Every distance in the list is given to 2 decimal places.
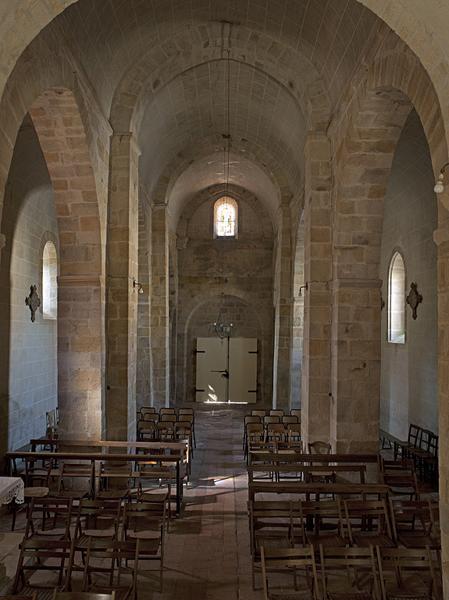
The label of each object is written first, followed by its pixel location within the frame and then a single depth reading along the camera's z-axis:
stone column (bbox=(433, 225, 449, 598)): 4.57
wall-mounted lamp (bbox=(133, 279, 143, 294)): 11.41
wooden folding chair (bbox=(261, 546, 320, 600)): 5.06
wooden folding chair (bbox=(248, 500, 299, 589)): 6.43
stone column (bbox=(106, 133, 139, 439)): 10.82
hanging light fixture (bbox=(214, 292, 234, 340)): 22.70
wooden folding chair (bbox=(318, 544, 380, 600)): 5.05
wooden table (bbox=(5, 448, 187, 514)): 8.48
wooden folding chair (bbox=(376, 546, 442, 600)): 5.09
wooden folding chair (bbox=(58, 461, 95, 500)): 8.26
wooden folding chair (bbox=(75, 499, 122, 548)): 6.30
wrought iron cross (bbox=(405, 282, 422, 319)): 13.19
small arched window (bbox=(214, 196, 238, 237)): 23.00
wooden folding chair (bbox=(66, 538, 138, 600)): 5.27
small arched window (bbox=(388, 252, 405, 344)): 15.37
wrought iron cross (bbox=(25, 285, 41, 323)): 12.55
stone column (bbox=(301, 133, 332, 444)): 10.48
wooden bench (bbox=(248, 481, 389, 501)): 6.97
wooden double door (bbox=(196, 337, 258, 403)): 22.66
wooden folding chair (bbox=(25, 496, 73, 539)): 6.52
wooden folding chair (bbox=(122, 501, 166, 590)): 6.30
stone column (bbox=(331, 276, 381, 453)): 9.65
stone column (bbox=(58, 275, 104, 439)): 10.05
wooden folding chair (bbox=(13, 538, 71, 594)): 5.43
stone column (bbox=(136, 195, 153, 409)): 16.95
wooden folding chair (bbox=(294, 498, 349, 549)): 6.48
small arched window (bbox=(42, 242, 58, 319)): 14.33
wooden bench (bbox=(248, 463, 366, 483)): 7.88
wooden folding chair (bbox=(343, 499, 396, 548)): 6.51
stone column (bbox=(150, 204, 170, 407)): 17.89
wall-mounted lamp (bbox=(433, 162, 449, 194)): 4.56
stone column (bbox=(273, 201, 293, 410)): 17.42
